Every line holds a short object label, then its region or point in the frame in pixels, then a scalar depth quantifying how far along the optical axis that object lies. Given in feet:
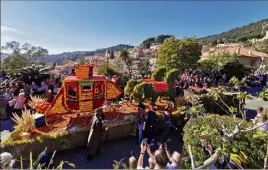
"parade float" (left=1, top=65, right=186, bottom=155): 8.17
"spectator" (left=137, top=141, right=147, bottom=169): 4.85
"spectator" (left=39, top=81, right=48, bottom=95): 13.47
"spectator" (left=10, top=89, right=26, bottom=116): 10.66
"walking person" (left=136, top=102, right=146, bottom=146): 9.45
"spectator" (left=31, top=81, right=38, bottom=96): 13.01
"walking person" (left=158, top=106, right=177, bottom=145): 9.64
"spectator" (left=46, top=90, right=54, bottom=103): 11.34
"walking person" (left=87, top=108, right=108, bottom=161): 8.24
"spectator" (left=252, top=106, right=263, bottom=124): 7.67
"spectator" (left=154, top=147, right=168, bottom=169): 4.62
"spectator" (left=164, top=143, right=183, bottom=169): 4.74
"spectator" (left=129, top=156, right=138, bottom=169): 4.72
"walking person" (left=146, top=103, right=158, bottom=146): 9.23
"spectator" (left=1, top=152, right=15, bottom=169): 4.56
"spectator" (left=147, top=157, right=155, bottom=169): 4.94
